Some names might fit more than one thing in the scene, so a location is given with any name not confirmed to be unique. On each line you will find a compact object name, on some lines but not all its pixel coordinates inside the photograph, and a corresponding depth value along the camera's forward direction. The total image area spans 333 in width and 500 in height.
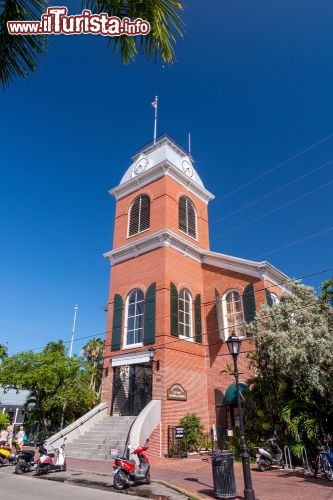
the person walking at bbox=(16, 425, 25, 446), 15.56
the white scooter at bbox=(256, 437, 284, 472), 11.75
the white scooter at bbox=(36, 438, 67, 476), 11.89
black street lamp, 7.59
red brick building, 17.78
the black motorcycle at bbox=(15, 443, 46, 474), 12.09
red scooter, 9.48
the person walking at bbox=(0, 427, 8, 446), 16.01
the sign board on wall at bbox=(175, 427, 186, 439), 15.43
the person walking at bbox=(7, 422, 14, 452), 16.72
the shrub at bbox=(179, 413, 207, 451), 15.88
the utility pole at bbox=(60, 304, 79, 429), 21.75
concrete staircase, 14.71
